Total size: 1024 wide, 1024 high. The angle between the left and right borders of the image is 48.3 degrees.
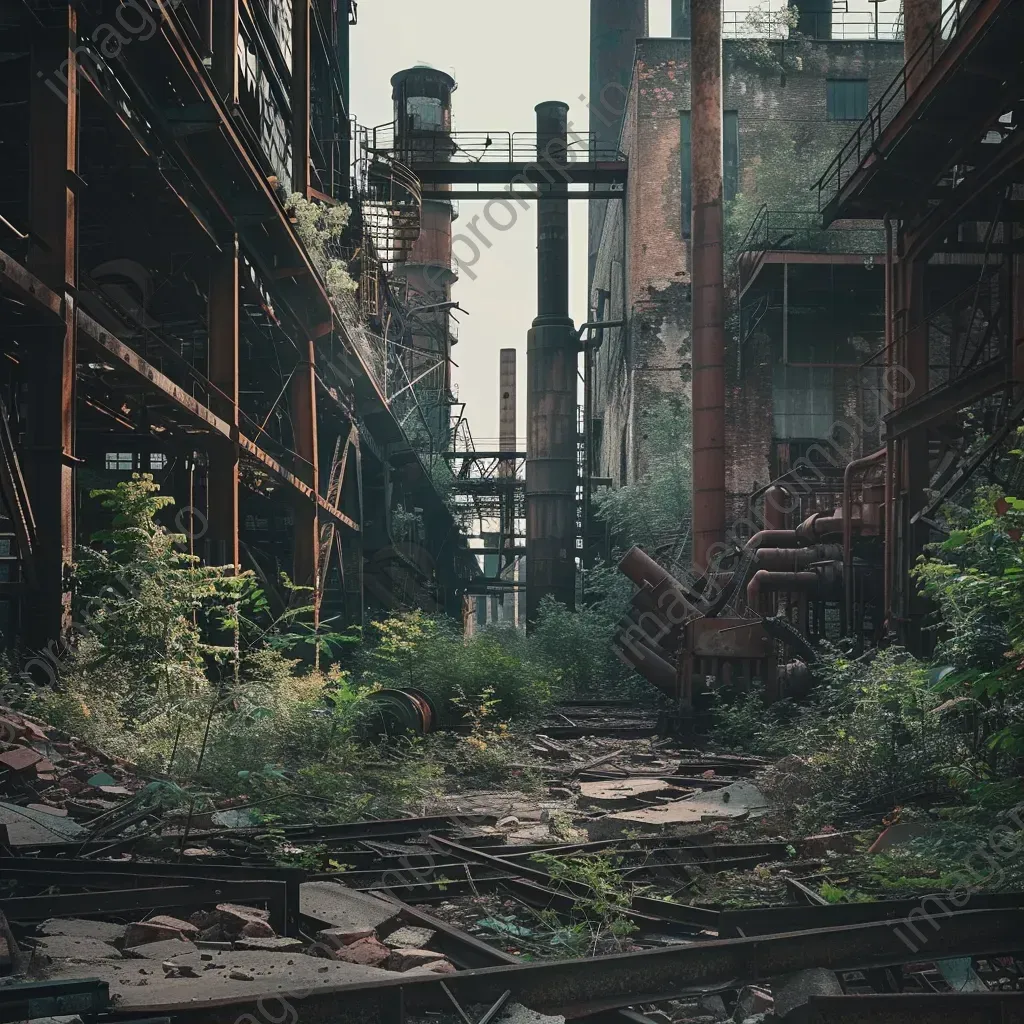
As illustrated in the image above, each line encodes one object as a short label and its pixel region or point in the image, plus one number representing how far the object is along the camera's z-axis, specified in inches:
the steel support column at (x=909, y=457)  526.0
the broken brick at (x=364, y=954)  179.6
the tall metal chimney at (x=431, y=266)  1379.2
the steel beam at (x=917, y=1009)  143.4
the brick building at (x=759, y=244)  974.4
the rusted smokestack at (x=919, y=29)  547.5
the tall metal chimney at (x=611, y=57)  1583.4
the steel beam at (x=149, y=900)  182.5
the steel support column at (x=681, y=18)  1524.1
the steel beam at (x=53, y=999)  129.4
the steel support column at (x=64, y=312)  331.3
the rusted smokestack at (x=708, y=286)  772.0
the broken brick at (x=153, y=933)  176.7
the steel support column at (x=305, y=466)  647.1
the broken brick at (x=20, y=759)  276.5
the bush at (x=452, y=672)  567.8
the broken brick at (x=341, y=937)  185.8
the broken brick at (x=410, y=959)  178.9
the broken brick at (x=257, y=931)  184.1
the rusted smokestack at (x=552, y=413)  1073.5
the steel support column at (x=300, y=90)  716.0
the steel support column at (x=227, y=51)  509.7
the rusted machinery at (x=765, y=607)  512.1
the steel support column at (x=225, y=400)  504.7
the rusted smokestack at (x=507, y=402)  1776.6
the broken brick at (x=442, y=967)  173.3
